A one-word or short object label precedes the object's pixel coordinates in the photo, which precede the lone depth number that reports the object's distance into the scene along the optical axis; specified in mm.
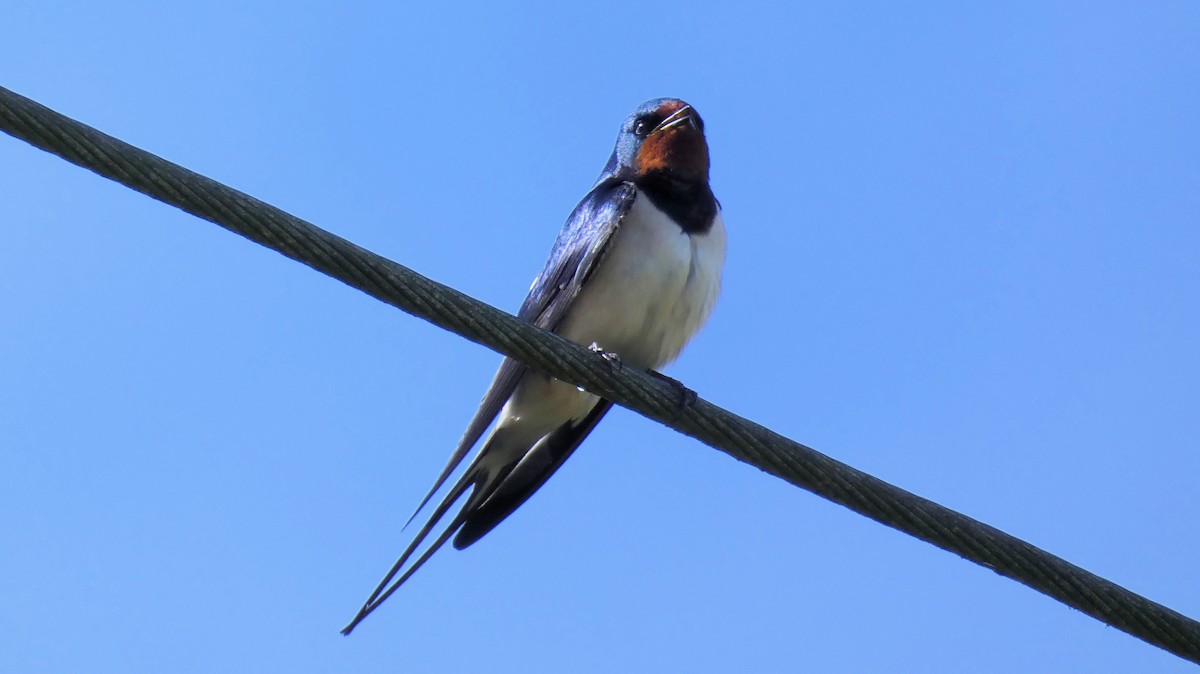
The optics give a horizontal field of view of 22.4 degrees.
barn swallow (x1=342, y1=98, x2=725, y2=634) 9531
